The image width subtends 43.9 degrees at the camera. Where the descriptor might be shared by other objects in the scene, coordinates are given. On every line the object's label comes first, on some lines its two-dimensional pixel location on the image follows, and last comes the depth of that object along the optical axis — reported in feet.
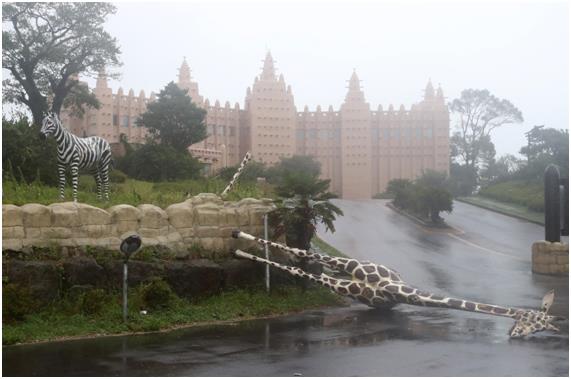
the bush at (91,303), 35.73
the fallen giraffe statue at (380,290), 33.91
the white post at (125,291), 35.01
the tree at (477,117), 162.61
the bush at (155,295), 37.27
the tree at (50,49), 87.40
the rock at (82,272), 37.09
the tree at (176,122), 119.55
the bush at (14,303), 33.48
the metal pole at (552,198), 55.57
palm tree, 45.06
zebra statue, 48.55
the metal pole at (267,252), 42.98
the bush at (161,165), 92.41
